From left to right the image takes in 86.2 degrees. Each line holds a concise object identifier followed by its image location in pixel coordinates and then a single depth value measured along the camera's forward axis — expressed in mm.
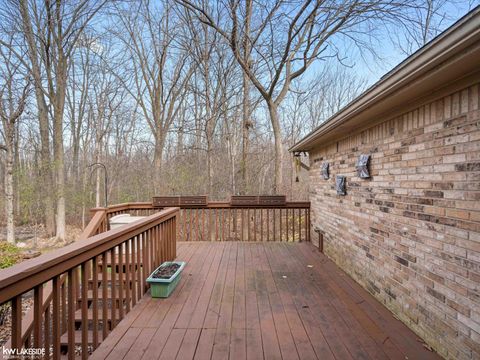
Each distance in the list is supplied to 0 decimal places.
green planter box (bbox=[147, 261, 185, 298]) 2859
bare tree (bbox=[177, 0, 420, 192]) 6023
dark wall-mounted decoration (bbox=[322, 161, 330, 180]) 4377
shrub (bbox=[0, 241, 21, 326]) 4016
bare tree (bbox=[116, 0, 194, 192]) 9273
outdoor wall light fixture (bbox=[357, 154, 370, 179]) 2991
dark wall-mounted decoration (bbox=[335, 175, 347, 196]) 3652
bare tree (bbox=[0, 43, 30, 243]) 8188
